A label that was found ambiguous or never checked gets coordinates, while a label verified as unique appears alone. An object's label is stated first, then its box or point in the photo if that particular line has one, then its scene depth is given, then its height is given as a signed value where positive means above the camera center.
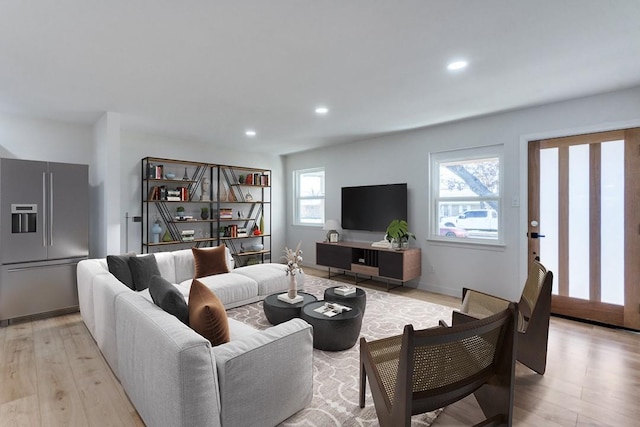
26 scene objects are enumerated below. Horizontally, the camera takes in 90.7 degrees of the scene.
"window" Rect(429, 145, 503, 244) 4.21 +0.21
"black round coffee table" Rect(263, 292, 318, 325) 3.08 -0.97
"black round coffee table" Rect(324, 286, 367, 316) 3.31 -0.92
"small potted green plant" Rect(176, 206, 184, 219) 5.25 +0.01
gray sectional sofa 1.40 -0.81
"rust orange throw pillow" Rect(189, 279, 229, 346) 1.81 -0.61
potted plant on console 4.77 -0.36
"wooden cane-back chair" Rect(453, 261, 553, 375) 2.27 -0.82
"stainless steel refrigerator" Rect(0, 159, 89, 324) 3.49 -0.24
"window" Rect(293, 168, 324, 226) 6.56 +0.32
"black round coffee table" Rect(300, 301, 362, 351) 2.73 -1.03
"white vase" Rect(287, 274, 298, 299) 3.29 -0.81
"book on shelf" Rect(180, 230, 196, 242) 5.31 -0.38
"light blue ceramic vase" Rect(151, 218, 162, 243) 4.97 -0.29
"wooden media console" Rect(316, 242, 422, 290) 4.57 -0.77
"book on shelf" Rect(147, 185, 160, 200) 4.97 +0.30
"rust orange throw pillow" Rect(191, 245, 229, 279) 3.99 -0.63
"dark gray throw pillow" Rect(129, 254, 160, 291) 3.32 -0.62
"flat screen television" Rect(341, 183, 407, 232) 5.04 +0.08
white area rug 1.95 -1.25
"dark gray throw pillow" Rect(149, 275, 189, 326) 1.91 -0.55
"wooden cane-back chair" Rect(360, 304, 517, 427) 1.25 -0.70
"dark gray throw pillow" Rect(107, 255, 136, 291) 3.18 -0.57
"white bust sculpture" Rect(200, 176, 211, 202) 5.62 +0.41
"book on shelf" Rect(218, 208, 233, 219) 5.84 -0.02
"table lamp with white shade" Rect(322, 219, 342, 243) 5.68 -0.33
